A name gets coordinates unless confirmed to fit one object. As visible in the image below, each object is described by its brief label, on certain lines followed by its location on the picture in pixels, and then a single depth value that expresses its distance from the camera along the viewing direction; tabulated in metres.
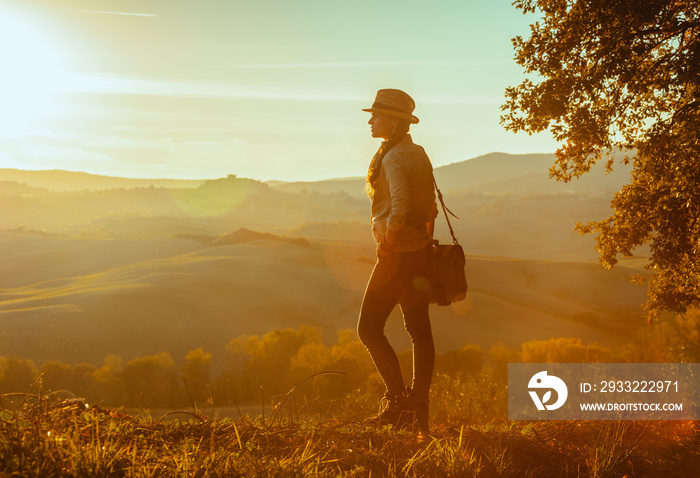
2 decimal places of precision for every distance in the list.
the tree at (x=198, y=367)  24.62
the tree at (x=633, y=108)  7.60
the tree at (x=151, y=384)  24.31
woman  5.40
